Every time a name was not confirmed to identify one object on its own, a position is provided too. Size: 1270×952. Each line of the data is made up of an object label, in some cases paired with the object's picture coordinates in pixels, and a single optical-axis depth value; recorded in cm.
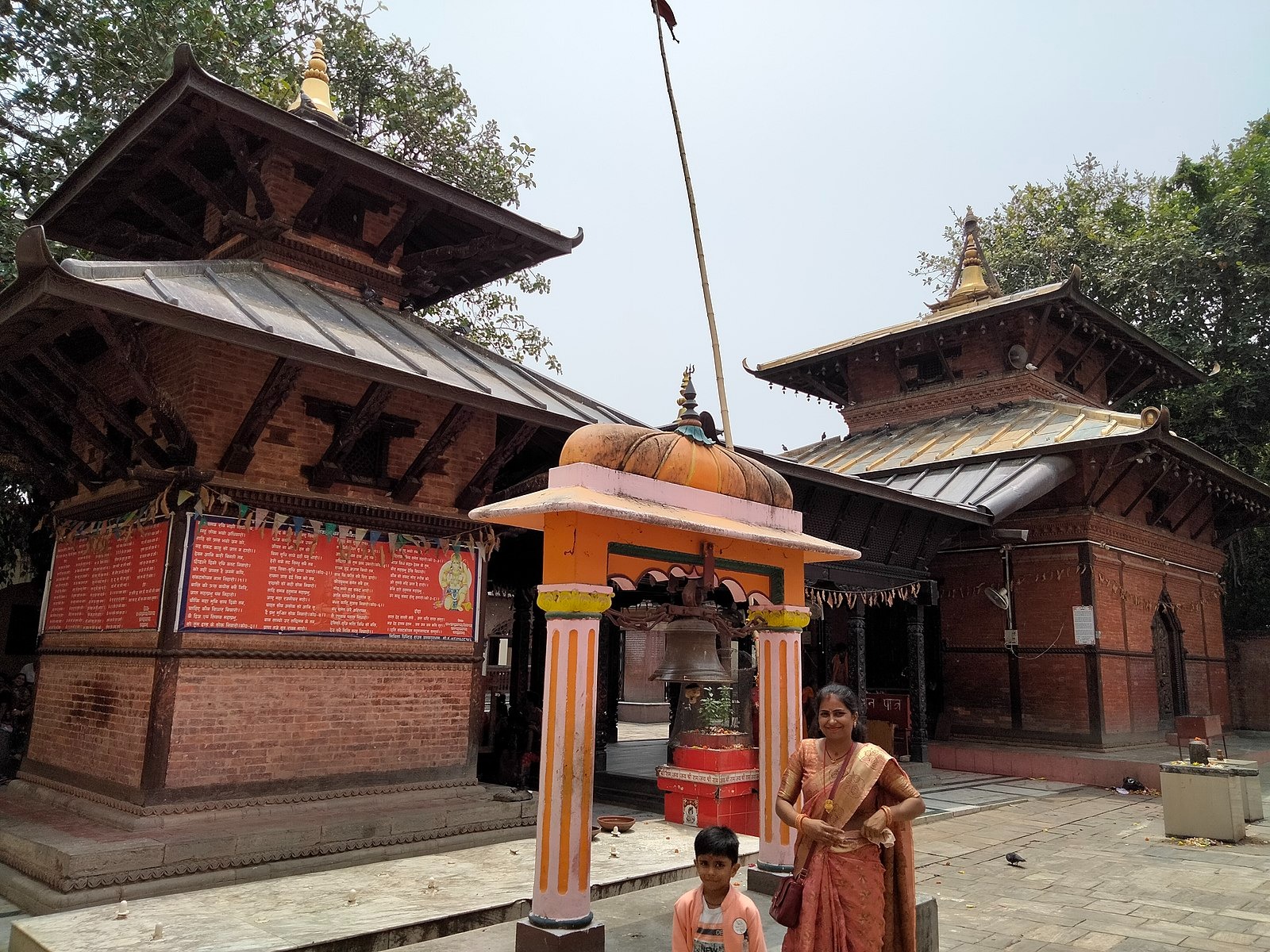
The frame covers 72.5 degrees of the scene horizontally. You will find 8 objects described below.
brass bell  642
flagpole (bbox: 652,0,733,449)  682
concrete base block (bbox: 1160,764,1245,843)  991
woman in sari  402
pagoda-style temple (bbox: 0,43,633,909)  759
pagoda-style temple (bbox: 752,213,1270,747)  1628
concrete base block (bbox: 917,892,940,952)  542
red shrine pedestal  1012
